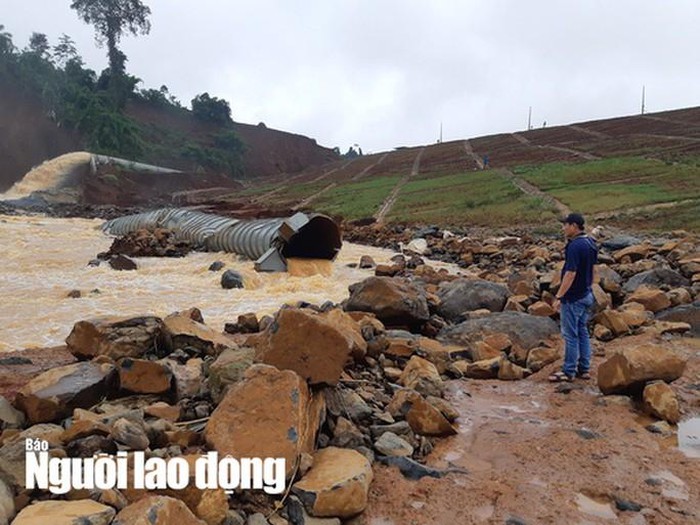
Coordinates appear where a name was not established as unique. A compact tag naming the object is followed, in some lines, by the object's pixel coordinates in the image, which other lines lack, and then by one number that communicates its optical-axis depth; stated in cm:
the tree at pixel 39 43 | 6504
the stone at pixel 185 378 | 442
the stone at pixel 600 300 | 754
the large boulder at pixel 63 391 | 388
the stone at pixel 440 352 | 595
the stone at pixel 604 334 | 683
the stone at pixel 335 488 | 320
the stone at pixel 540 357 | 608
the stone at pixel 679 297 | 758
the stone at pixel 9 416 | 371
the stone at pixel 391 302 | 739
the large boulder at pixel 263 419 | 335
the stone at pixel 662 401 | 451
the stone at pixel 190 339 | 575
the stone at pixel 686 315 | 673
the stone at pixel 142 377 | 439
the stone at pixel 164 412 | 389
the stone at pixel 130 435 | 331
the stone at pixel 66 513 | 257
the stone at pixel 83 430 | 337
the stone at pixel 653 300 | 747
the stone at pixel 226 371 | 420
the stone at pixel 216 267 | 1390
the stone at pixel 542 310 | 748
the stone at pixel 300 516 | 312
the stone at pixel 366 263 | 1483
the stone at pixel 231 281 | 1179
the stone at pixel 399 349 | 603
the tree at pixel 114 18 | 6230
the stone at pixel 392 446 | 394
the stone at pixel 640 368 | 488
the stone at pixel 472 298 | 827
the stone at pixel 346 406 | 422
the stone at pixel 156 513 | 254
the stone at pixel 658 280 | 872
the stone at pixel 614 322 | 683
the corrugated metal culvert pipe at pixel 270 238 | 1409
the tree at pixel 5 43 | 5853
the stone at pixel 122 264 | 1414
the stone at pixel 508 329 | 668
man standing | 548
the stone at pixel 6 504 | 263
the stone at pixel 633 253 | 1138
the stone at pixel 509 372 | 582
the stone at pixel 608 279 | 828
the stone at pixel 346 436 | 394
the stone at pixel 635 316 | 692
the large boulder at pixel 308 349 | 410
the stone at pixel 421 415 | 438
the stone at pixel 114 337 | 552
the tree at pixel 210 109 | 7812
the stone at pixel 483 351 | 622
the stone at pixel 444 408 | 466
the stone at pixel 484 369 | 586
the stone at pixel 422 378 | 505
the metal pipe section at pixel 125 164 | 4729
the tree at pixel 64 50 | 6631
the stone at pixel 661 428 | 434
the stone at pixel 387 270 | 1302
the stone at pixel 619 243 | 1336
